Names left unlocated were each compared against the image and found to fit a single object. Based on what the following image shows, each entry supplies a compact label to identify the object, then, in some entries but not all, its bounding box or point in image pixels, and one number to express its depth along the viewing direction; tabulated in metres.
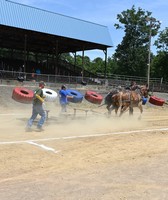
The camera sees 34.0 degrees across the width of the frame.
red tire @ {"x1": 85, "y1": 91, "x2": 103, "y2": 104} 21.99
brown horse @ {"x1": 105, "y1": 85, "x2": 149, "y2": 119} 14.45
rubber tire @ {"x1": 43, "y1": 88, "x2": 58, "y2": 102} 18.02
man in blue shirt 13.71
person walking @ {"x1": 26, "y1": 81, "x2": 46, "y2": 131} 10.39
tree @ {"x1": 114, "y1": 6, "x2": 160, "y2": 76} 53.91
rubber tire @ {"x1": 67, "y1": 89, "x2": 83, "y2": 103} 20.30
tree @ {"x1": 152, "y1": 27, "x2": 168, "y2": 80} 53.44
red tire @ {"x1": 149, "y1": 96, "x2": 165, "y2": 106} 25.26
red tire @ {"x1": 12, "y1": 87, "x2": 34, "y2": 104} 18.33
